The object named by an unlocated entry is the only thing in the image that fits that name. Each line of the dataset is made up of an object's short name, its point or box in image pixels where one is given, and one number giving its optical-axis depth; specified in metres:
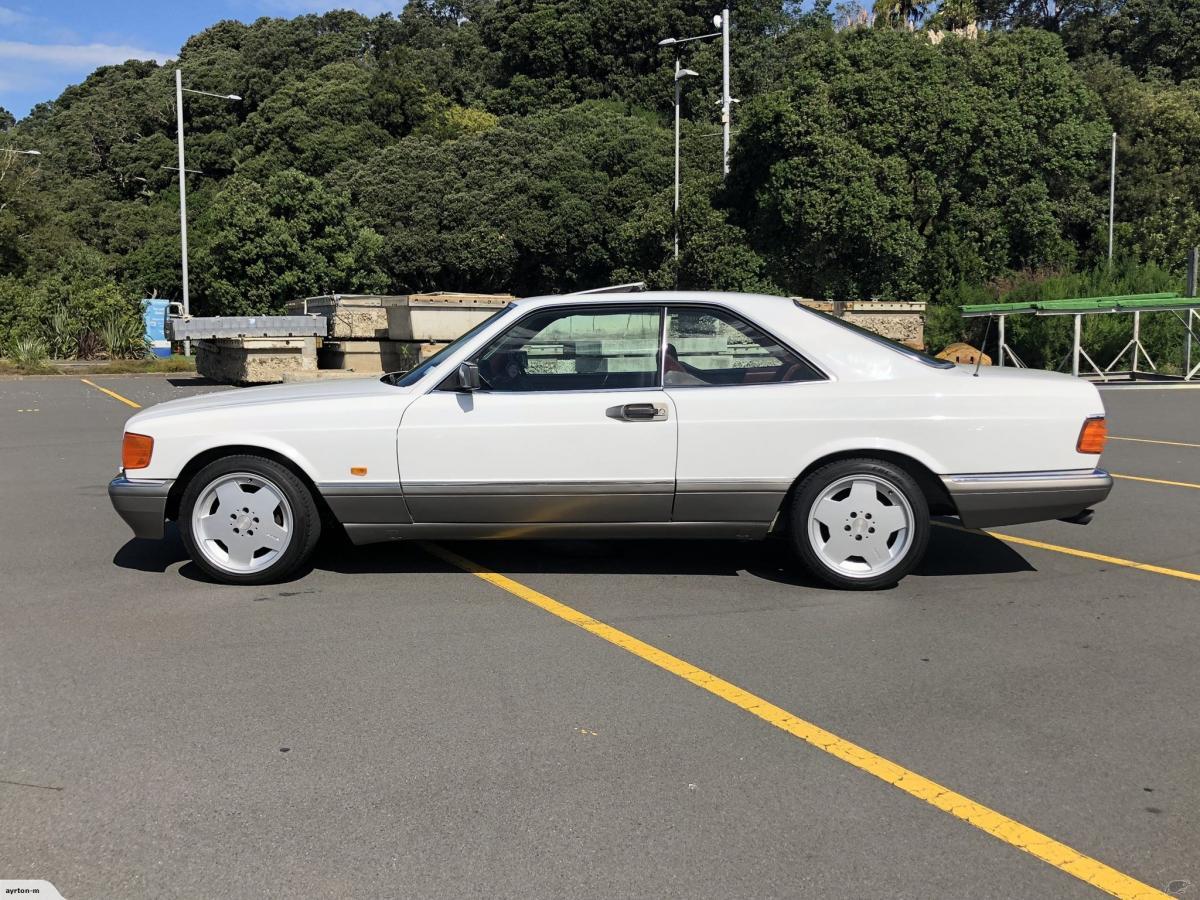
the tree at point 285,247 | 41.09
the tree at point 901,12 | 60.16
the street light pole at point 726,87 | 36.07
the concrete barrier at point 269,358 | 19.94
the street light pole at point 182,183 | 31.83
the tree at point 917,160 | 34.84
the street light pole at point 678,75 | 36.08
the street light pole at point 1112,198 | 37.84
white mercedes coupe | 5.57
